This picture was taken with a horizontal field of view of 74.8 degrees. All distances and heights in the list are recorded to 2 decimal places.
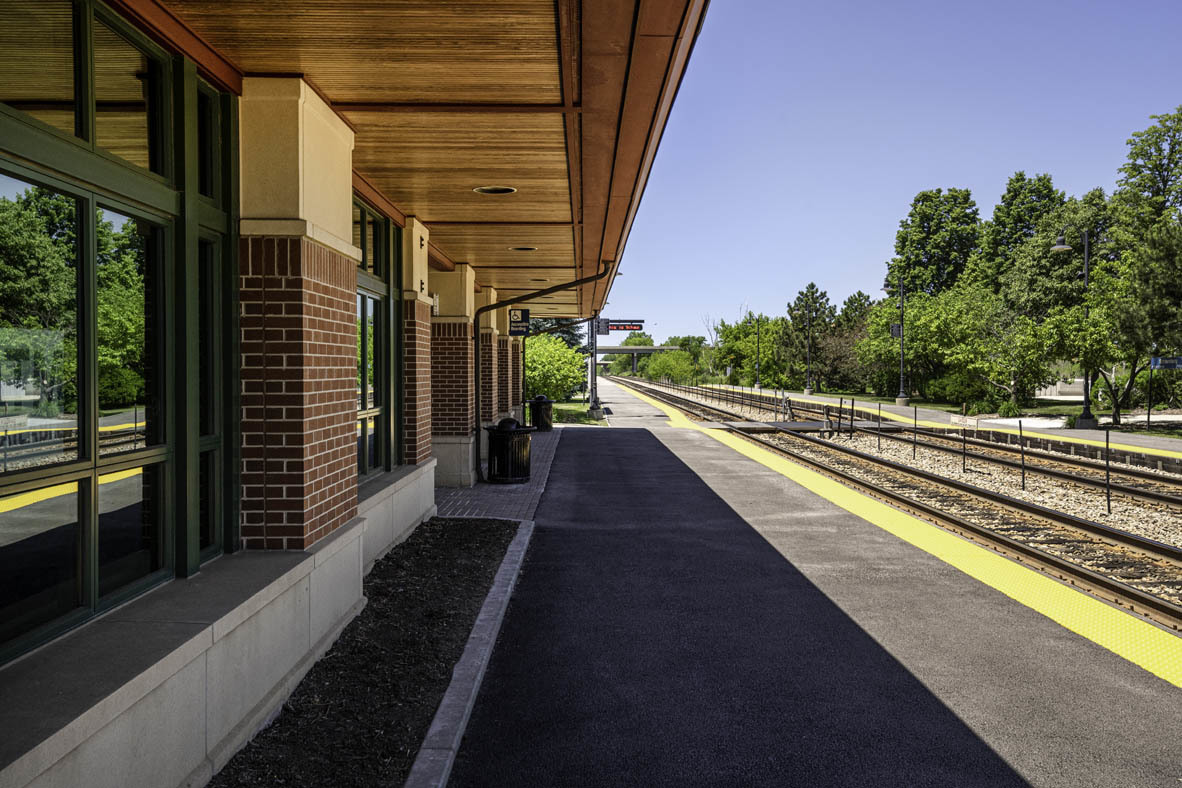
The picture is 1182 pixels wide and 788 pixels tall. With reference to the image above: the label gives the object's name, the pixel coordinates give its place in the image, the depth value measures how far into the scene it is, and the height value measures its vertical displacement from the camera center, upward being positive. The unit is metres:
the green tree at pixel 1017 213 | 66.56 +14.47
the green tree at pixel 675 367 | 82.69 +1.42
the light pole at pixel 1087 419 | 25.67 -1.31
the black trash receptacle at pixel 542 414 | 25.14 -1.15
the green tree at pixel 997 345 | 29.89 +1.45
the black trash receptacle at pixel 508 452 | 13.38 -1.27
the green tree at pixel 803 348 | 66.62 +2.76
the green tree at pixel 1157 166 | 40.31 +11.60
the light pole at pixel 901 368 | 42.91 +0.59
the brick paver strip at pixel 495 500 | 10.64 -1.84
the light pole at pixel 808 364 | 55.18 +1.06
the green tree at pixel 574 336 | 101.74 +6.00
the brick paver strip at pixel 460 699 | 3.73 -1.88
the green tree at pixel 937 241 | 76.06 +13.78
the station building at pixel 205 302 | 3.30 +0.42
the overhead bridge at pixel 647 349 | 122.70 +5.03
